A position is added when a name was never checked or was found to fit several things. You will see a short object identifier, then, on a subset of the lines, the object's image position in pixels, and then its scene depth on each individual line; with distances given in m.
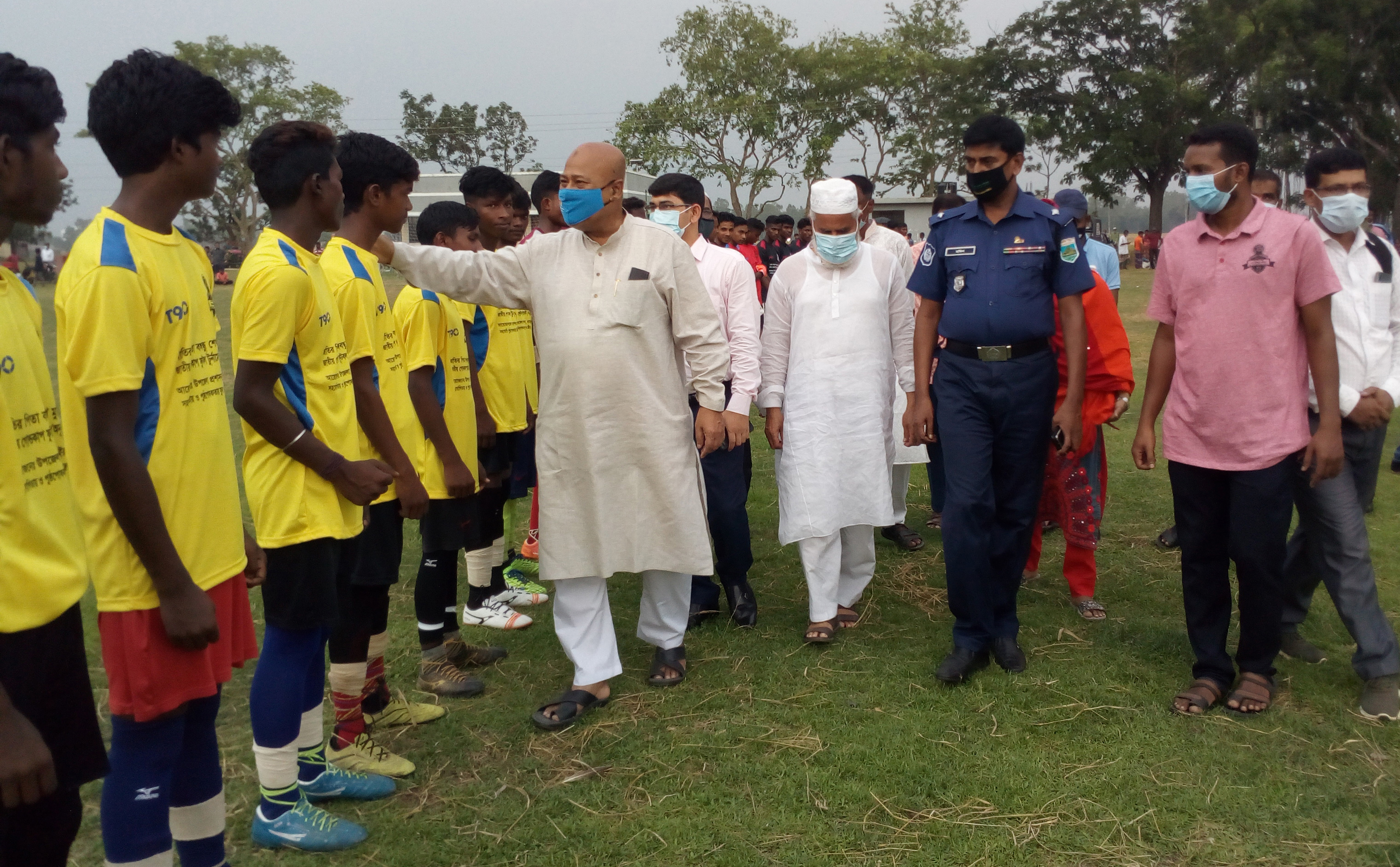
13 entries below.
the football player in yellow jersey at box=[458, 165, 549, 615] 4.84
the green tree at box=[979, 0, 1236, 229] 36.41
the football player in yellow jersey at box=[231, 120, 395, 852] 2.72
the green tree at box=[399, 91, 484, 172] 56.06
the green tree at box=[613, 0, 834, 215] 33.34
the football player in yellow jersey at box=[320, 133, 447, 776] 3.30
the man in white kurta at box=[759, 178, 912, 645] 4.69
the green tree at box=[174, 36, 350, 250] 48.00
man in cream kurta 3.93
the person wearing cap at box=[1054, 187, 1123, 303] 6.80
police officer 4.18
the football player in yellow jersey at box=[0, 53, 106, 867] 1.73
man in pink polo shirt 3.68
